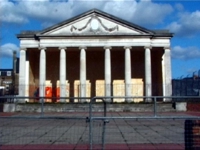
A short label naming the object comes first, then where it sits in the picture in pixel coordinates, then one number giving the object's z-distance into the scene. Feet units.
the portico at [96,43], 137.49
